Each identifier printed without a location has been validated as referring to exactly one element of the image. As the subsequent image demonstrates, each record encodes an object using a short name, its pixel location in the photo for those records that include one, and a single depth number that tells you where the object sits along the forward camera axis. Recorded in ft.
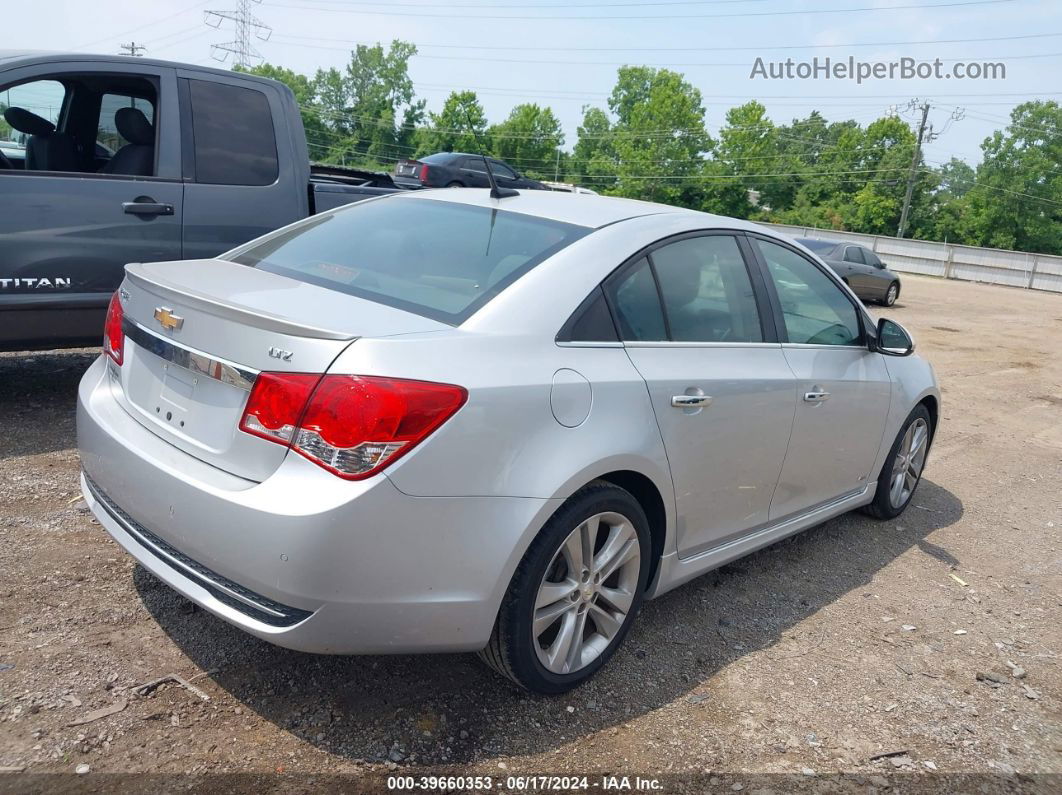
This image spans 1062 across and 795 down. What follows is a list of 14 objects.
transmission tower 286.46
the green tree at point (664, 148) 263.49
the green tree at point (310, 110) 330.95
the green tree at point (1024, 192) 230.27
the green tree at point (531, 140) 309.83
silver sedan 7.78
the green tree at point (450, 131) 296.20
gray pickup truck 15.84
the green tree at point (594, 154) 282.97
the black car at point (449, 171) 73.46
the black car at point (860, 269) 63.36
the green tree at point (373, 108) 332.39
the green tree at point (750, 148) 260.62
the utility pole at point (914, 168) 199.41
